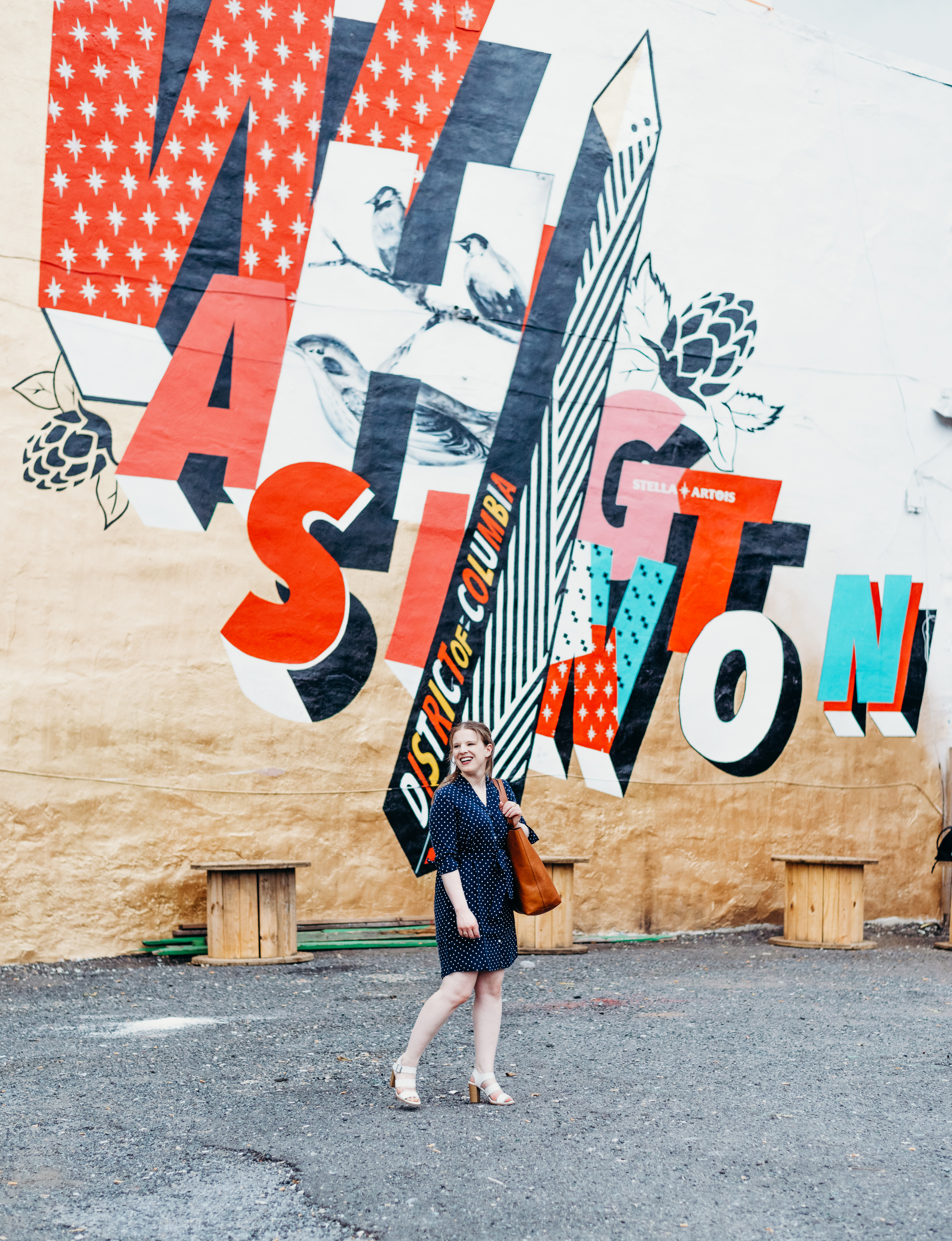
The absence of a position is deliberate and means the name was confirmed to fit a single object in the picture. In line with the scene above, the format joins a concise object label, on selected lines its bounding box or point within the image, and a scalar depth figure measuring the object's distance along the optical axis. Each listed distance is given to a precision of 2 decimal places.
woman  4.77
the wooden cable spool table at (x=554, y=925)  8.76
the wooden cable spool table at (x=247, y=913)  8.00
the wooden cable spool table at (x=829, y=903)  9.16
